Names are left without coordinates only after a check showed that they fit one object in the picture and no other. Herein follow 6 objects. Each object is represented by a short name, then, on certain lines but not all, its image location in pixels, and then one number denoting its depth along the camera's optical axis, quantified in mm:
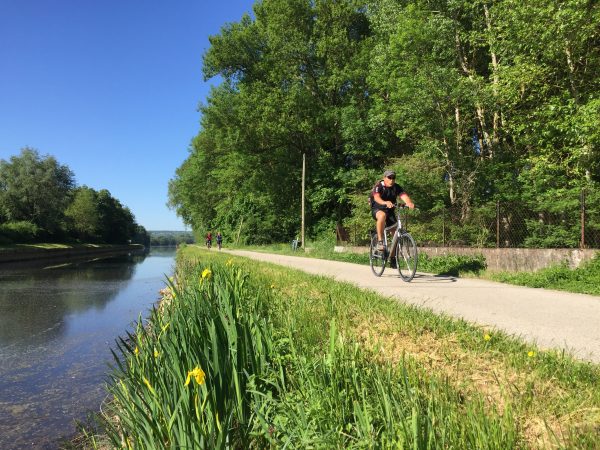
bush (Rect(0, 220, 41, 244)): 45959
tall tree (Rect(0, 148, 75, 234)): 53594
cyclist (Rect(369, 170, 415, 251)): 7113
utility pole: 29219
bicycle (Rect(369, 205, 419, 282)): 6855
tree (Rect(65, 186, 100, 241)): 75500
